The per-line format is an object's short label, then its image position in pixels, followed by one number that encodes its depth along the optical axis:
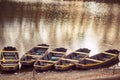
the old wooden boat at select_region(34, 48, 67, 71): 33.53
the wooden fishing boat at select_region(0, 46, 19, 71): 32.85
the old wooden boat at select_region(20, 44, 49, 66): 34.50
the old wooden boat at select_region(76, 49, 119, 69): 34.83
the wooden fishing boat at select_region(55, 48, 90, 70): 33.91
